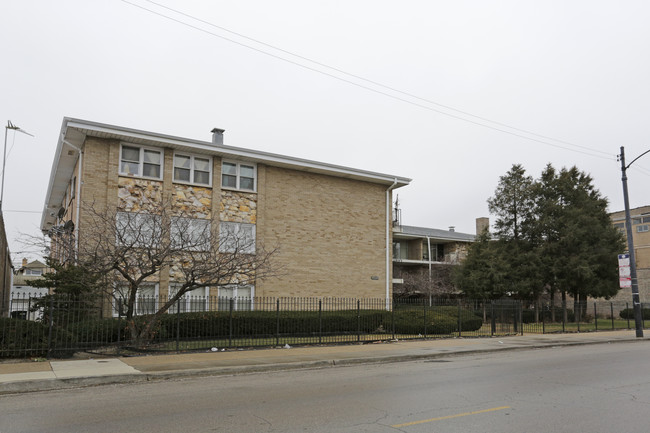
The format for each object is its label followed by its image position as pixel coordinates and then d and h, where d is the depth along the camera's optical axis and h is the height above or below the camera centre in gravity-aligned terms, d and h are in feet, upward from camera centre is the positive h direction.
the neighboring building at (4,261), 88.28 +5.68
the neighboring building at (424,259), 151.43 +9.93
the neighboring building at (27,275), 182.29 +7.47
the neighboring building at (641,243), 167.65 +16.21
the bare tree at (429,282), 149.38 +2.53
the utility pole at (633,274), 77.82 +2.59
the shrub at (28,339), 43.19 -4.00
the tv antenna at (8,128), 87.92 +26.20
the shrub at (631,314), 133.69 -5.50
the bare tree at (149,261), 48.87 +2.78
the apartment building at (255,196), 72.43 +14.33
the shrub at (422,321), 73.31 -4.11
